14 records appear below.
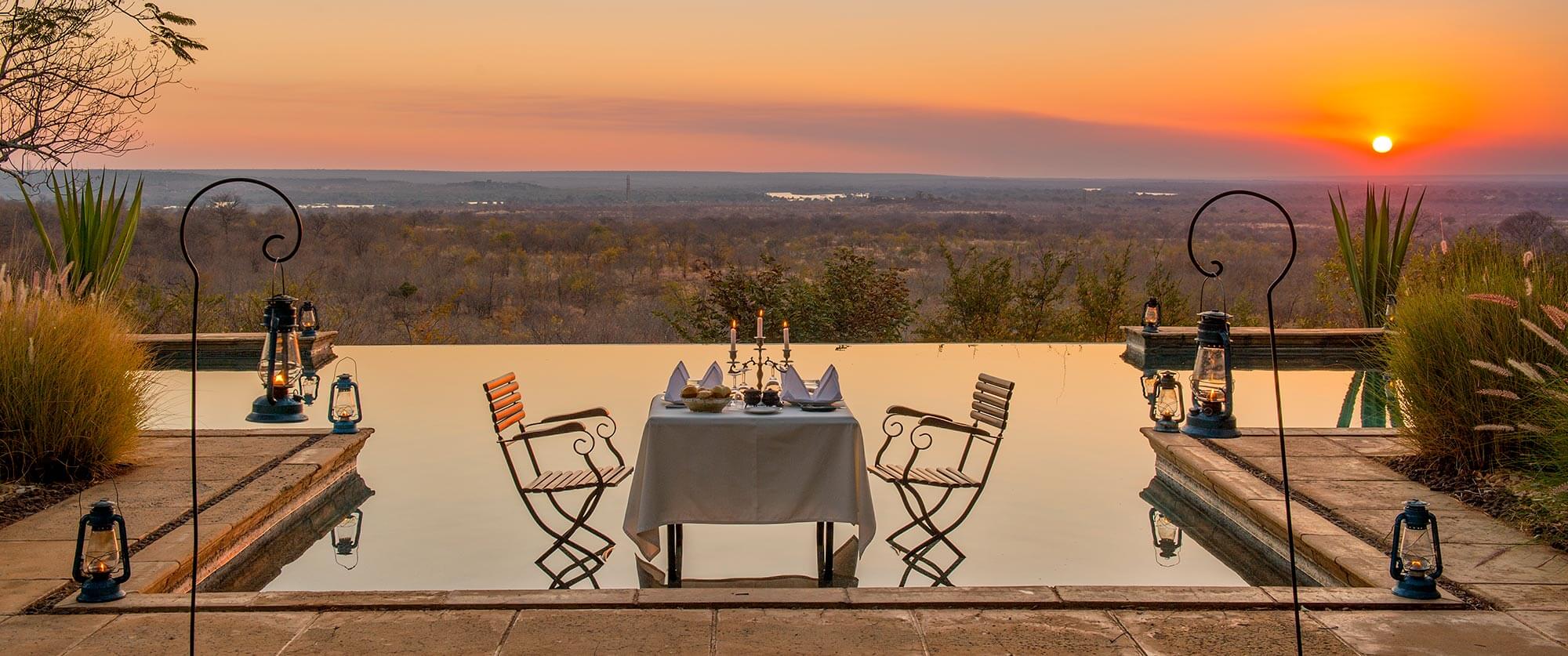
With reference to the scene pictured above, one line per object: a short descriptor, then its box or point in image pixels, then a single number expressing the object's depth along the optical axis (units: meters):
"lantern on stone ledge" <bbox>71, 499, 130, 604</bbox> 4.21
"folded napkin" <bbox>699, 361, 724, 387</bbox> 5.65
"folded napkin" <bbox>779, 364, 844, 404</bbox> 5.30
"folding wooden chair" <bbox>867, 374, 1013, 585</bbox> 5.27
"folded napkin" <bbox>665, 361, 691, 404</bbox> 5.42
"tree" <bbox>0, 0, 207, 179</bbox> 8.59
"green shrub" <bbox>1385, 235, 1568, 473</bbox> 5.85
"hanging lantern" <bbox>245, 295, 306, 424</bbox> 6.32
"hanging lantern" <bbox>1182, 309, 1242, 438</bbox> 6.59
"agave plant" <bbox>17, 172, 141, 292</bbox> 10.16
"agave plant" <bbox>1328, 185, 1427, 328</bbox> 11.78
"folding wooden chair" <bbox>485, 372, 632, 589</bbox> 5.16
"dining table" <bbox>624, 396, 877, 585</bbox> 5.00
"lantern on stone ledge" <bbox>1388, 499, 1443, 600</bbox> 4.25
